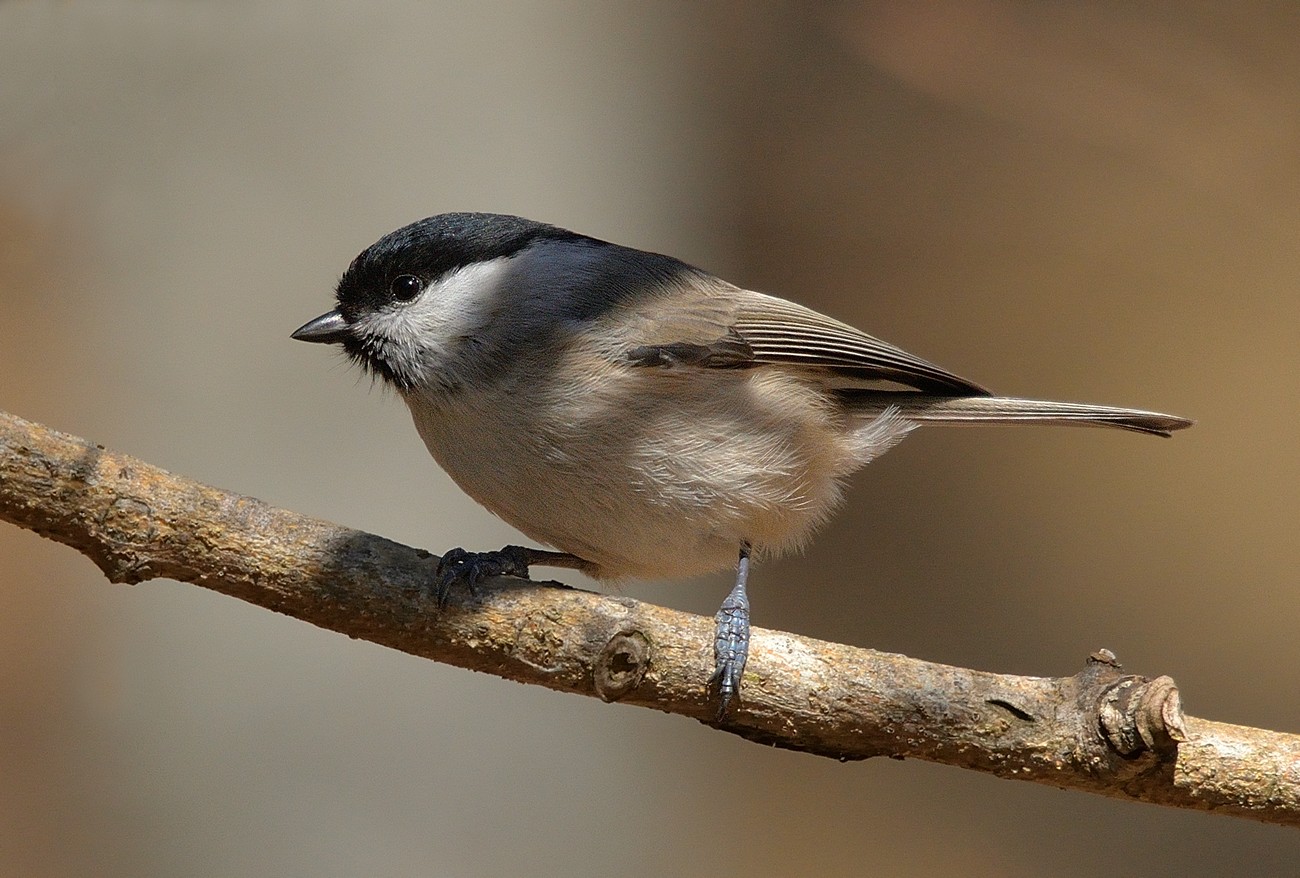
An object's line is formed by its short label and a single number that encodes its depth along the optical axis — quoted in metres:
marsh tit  2.65
